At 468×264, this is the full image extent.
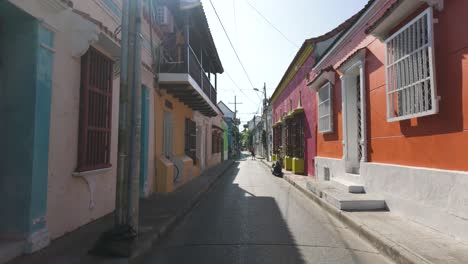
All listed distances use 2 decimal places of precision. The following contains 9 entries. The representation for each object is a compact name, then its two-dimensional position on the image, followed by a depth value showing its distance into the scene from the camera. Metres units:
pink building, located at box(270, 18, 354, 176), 12.78
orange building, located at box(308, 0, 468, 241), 4.25
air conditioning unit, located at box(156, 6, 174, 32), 8.95
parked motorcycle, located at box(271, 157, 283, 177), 15.77
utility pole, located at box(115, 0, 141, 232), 4.14
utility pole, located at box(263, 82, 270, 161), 29.97
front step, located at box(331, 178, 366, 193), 7.27
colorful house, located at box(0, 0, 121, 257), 3.84
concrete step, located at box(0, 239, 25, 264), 3.46
